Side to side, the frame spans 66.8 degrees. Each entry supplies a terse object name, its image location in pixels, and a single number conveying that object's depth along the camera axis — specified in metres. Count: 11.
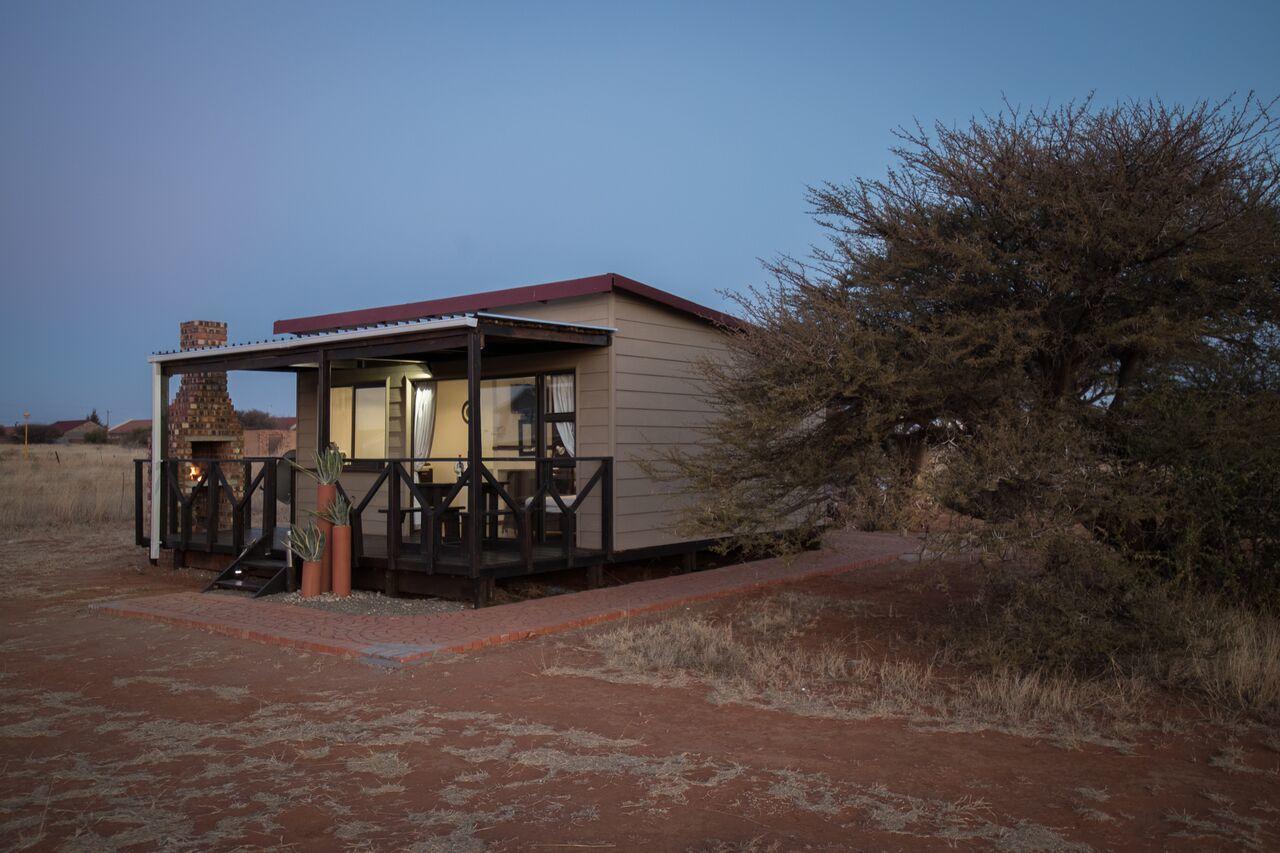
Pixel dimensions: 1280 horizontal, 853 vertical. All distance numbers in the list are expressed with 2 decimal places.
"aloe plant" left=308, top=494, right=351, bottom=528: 9.17
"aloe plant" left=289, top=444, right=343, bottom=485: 9.26
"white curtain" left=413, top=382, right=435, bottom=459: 11.91
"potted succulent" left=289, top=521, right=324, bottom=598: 9.19
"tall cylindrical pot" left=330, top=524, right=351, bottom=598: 9.23
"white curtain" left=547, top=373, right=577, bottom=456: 10.50
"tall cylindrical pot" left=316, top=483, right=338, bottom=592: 9.27
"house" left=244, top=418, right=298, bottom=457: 33.45
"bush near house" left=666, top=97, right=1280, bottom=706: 6.18
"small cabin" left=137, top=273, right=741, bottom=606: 9.16
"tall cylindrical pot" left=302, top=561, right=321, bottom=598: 9.24
